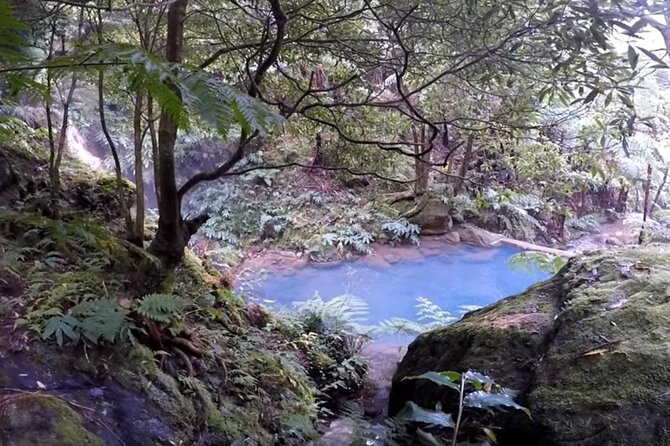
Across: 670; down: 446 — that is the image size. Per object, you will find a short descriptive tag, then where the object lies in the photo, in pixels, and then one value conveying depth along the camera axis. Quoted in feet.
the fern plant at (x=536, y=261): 15.17
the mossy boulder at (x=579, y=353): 5.44
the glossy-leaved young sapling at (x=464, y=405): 4.72
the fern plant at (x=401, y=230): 28.40
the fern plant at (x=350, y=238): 27.14
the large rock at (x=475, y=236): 29.66
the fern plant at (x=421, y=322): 15.51
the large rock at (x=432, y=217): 29.25
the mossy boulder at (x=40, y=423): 4.77
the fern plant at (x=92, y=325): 6.19
